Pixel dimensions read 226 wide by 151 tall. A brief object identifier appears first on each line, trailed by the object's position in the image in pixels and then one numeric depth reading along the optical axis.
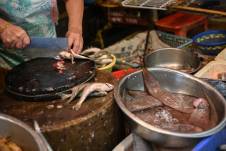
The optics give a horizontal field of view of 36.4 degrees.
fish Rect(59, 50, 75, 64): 2.33
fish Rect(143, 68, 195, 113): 2.04
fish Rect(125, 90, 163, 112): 2.03
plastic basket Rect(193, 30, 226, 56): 3.10
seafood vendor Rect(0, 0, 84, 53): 2.46
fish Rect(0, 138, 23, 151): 1.62
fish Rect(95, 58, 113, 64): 2.70
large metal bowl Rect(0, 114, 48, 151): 1.53
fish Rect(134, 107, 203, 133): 1.88
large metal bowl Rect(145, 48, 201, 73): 3.01
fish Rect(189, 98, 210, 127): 1.93
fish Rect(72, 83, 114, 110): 1.99
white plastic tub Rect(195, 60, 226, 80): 2.59
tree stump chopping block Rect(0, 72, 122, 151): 1.85
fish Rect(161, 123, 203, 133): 1.86
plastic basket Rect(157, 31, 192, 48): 3.39
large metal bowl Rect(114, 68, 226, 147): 1.75
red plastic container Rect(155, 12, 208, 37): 4.06
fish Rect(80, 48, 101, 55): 2.78
